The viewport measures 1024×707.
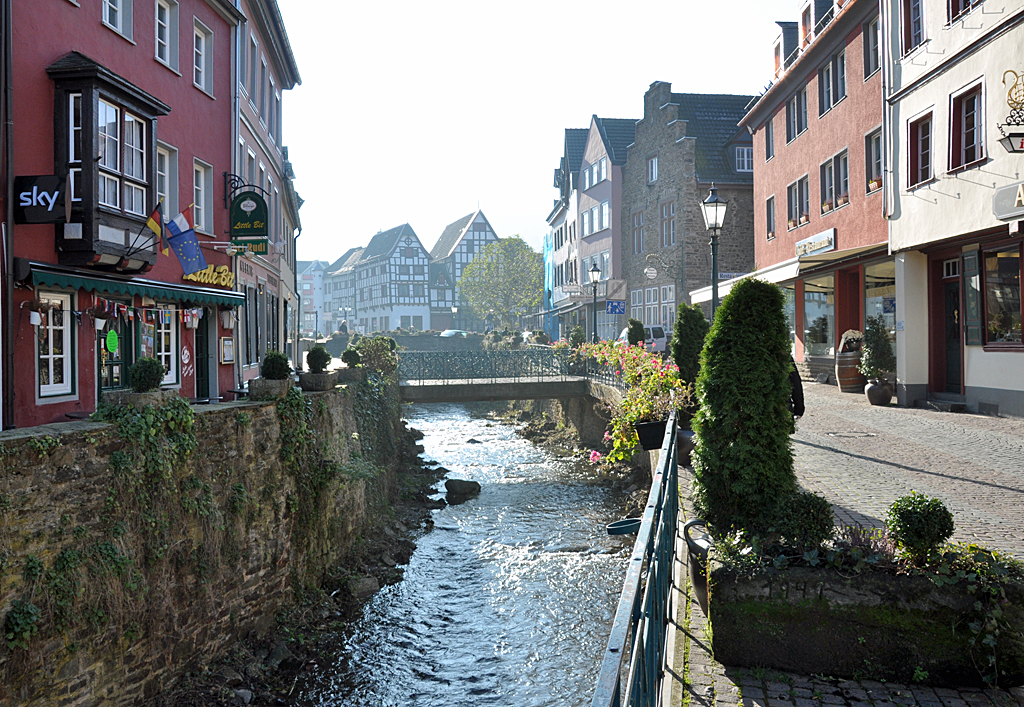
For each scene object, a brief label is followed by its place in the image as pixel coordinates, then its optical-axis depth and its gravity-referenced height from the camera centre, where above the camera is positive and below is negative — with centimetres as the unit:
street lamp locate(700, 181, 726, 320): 1313 +246
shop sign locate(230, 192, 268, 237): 1661 +325
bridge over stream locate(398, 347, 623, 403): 2459 -77
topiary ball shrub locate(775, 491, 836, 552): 550 -132
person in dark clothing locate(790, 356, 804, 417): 971 -65
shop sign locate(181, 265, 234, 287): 1540 +182
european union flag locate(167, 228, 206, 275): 1323 +203
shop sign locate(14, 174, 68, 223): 1000 +226
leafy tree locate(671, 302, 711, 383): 1203 +12
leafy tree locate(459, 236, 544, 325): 6881 +708
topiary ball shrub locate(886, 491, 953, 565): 512 -127
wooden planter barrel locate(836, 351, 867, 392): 1922 -67
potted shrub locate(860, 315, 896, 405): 1689 -38
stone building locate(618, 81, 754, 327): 3428 +785
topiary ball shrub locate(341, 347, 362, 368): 1897 -3
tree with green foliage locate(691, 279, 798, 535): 608 -58
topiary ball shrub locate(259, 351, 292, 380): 1189 -16
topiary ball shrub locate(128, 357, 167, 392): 910 -19
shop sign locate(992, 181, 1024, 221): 1243 +249
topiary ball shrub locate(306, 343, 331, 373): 1420 -5
